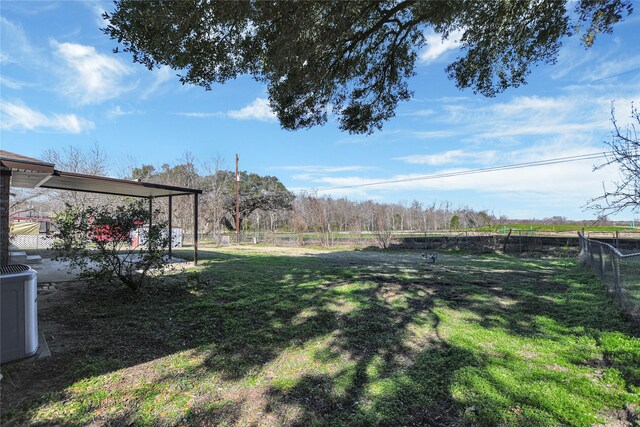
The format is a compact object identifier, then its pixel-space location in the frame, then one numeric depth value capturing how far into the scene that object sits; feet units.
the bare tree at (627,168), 11.49
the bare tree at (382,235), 68.54
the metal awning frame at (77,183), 13.42
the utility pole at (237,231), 82.63
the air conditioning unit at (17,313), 8.74
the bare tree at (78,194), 62.28
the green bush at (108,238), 16.47
